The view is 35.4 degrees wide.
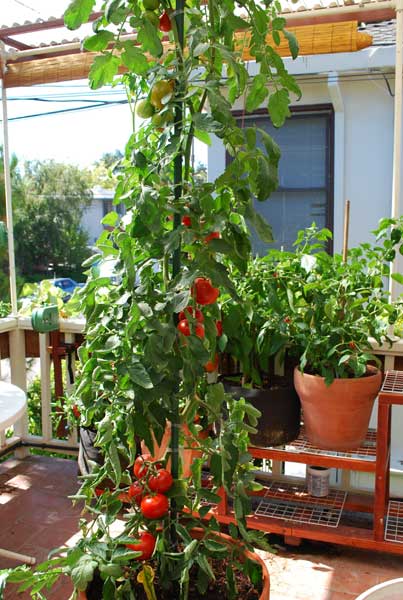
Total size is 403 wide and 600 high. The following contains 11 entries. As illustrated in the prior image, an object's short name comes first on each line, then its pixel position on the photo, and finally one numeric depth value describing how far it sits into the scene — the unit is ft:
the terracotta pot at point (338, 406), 7.23
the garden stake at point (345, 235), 8.09
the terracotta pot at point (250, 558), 4.21
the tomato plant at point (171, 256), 3.76
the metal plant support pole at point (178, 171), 3.91
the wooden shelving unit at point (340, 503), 7.16
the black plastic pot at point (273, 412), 7.66
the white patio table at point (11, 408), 6.34
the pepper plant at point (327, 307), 7.27
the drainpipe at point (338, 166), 15.29
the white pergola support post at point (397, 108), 7.90
